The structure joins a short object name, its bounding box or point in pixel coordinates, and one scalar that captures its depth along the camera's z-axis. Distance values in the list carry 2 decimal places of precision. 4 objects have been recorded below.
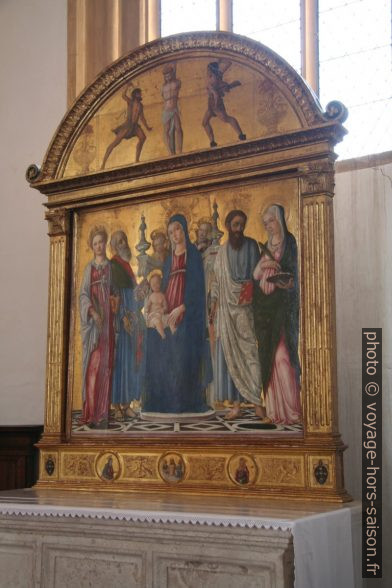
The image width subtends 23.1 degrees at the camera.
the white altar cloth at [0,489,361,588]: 5.50
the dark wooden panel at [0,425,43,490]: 8.52
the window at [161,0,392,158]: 7.99
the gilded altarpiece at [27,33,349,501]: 6.69
